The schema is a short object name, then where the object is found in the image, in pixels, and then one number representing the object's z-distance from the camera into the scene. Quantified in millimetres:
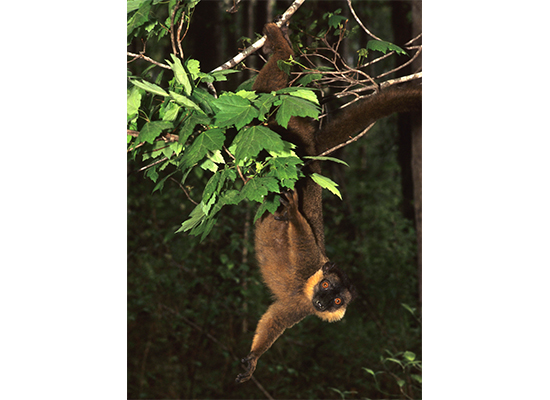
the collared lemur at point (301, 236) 3592
